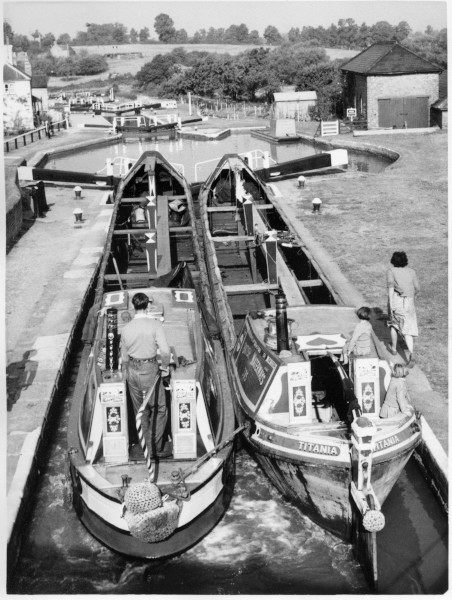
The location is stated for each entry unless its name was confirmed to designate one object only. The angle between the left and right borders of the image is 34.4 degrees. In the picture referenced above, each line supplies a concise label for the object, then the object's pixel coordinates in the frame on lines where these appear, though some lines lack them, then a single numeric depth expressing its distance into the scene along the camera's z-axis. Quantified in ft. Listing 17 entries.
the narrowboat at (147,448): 28.25
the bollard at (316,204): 82.34
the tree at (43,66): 397.02
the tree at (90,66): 398.83
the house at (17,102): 171.53
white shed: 178.09
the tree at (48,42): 433.89
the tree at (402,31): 298.72
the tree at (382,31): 311.88
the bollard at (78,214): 82.79
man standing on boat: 29.68
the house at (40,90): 209.54
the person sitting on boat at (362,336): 32.78
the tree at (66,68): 398.83
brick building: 147.64
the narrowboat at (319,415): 29.40
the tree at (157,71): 317.01
